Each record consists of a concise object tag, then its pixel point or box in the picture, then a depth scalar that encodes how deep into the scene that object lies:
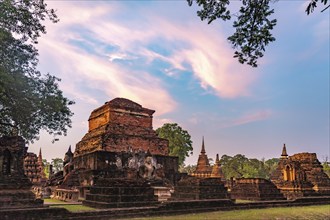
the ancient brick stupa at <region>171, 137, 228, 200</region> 17.17
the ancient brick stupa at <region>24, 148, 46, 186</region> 32.47
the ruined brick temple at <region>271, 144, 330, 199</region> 23.98
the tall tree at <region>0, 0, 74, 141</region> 12.63
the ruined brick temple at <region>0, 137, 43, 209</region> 11.85
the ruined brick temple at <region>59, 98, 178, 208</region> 15.07
